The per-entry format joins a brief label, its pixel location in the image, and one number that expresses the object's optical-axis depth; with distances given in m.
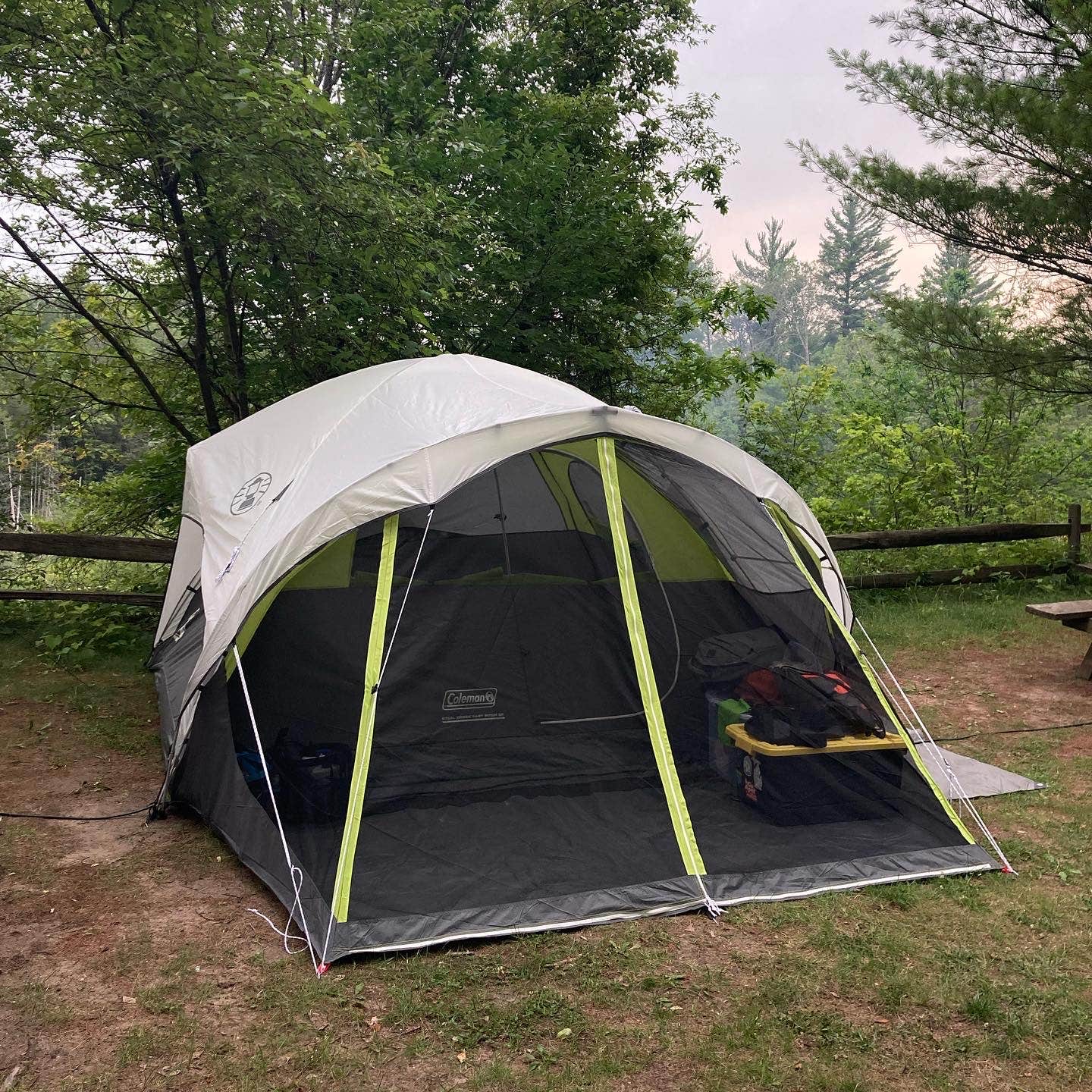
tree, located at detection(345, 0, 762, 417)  7.87
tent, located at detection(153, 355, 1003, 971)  3.48
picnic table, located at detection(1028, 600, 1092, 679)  6.21
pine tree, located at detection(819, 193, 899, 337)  59.38
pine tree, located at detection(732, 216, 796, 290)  66.00
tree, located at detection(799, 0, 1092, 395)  7.63
